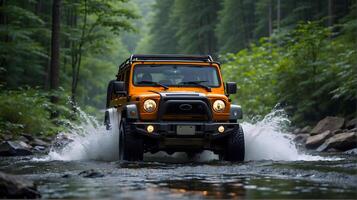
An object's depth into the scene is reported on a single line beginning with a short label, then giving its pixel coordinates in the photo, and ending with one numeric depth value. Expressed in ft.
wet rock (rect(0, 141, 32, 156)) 47.93
